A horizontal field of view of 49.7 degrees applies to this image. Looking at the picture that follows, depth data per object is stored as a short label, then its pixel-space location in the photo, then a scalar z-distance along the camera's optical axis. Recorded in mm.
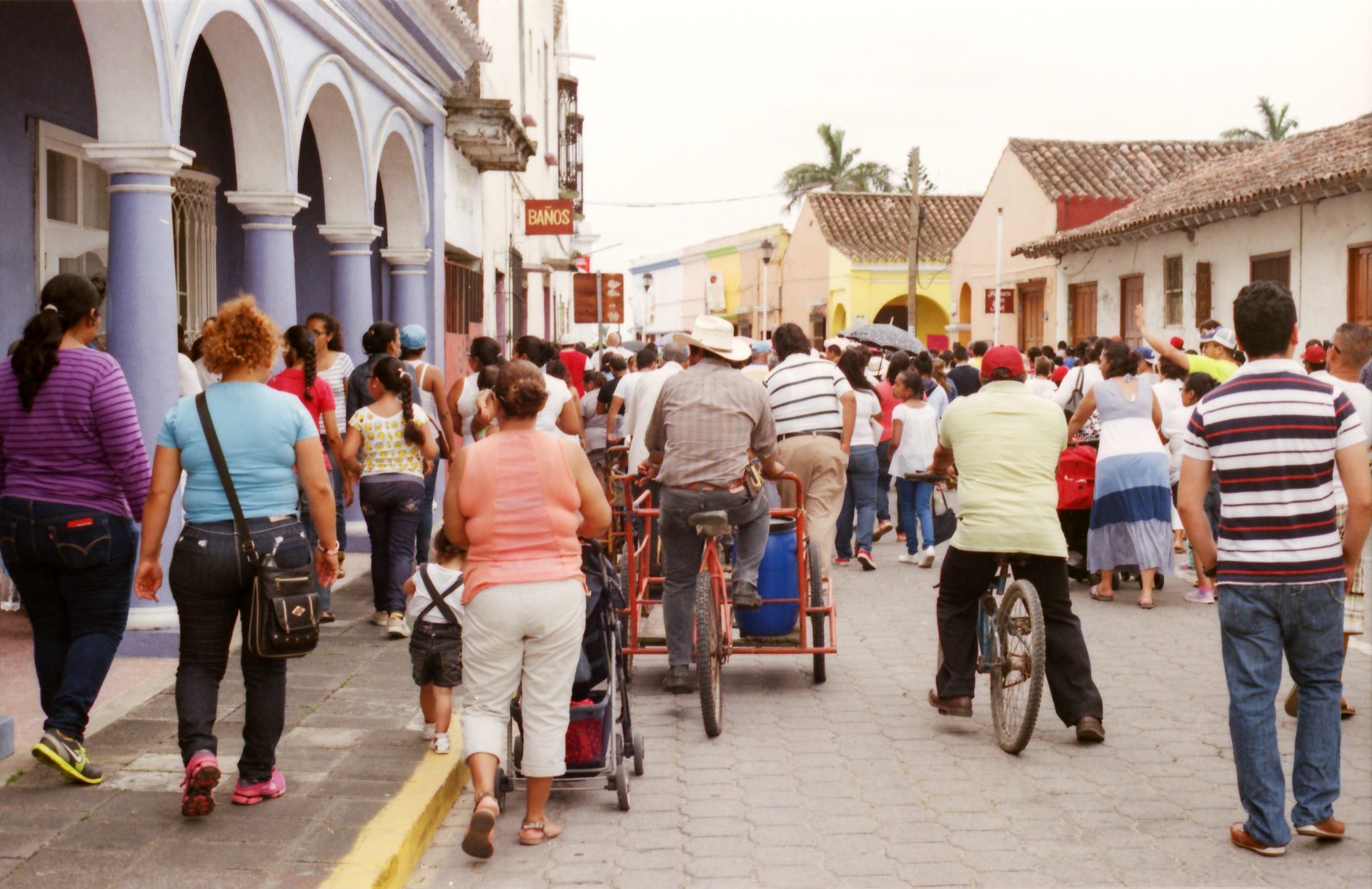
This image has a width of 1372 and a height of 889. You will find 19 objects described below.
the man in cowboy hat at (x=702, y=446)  6883
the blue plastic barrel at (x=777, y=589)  7531
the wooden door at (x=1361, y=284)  18609
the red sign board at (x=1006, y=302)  31812
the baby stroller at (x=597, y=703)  5527
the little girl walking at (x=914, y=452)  12602
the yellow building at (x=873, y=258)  45781
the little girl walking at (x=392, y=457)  8258
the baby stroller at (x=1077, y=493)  11094
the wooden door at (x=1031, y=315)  31281
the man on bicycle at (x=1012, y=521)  6539
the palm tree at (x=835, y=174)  58031
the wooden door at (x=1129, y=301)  26016
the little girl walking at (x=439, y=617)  5773
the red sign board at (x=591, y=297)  29750
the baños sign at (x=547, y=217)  20422
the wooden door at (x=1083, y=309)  27922
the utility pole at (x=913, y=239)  34781
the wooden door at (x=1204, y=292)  23109
